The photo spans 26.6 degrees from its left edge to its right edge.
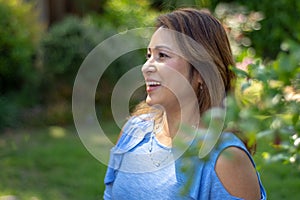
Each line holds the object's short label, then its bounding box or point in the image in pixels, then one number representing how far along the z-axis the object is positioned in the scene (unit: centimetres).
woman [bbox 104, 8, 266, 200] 225
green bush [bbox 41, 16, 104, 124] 875
